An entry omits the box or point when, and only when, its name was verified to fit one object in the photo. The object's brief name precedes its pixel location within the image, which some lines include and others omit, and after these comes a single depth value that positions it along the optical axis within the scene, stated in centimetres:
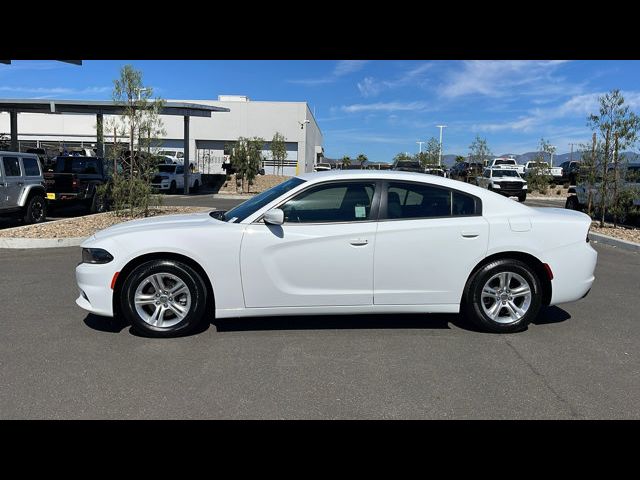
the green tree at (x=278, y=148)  4084
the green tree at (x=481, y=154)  3619
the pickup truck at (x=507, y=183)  2661
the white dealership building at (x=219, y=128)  5922
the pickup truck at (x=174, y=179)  2583
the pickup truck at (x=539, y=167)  3303
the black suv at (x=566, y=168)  3724
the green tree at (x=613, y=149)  1334
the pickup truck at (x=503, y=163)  3794
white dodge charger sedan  481
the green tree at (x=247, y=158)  2689
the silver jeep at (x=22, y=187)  1190
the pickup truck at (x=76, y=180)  1455
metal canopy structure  2497
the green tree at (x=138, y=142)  1325
